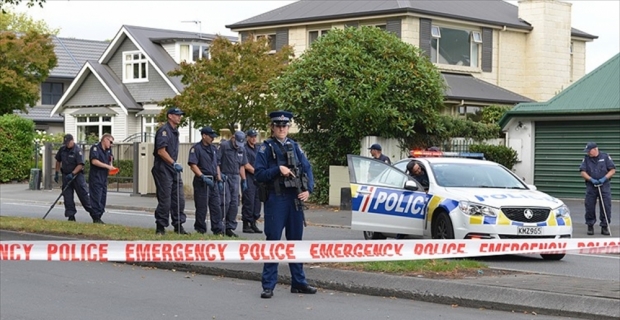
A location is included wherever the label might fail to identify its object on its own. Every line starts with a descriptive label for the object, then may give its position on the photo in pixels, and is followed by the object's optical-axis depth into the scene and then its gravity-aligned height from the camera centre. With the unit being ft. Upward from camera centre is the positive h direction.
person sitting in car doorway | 51.90 -1.38
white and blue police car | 46.52 -2.68
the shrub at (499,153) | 94.32 -0.63
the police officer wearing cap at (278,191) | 34.81 -1.56
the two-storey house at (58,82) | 207.41 +12.42
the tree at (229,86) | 107.45 +6.05
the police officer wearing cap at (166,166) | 50.80 -1.09
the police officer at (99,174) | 63.93 -1.91
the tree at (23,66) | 149.07 +11.29
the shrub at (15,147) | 131.95 -0.54
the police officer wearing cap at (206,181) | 53.57 -1.89
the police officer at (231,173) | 56.85 -1.58
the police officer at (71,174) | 66.13 -1.97
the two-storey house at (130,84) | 168.35 +10.01
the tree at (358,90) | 86.28 +4.64
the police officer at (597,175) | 63.41 -1.72
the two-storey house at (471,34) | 133.39 +15.29
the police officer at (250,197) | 59.31 -3.06
